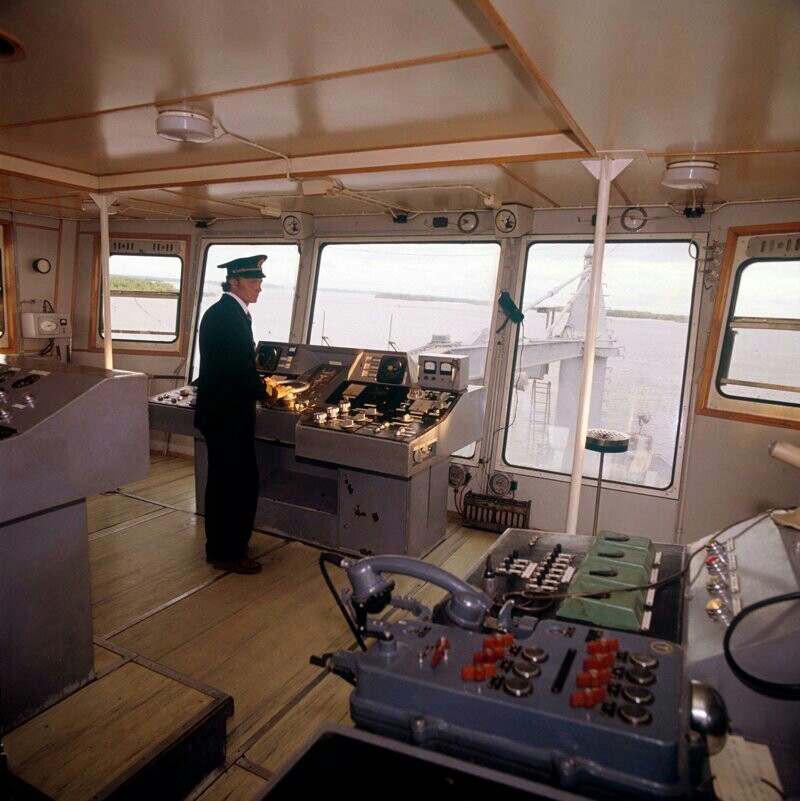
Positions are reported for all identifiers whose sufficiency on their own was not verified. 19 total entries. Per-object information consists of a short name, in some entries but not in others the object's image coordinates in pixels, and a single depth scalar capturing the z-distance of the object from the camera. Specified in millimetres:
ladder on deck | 4633
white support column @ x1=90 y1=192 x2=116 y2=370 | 4383
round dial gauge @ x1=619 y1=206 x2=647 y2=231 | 4102
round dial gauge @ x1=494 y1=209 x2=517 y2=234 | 4334
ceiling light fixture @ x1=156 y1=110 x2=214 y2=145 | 2605
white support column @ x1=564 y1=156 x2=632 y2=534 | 2777
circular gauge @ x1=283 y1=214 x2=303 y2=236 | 5266
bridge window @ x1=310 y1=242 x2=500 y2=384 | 4809
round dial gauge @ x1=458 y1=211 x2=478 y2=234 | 4652
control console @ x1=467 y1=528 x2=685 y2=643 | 1473
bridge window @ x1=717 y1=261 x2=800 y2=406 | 3691
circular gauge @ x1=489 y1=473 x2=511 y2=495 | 4590
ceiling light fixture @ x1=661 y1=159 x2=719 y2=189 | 2891
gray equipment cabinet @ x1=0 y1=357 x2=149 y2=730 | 1983
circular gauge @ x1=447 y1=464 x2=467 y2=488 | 4738
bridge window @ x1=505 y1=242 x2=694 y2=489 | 4148
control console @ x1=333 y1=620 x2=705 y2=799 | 896
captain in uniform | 3381
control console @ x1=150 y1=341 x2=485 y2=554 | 3582
